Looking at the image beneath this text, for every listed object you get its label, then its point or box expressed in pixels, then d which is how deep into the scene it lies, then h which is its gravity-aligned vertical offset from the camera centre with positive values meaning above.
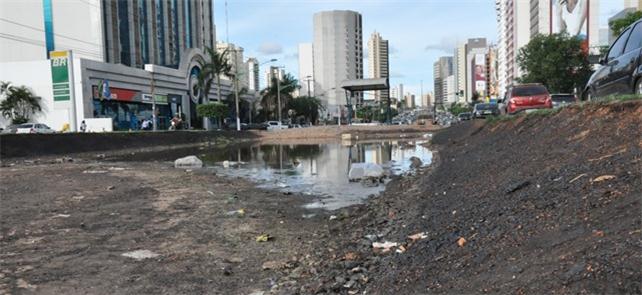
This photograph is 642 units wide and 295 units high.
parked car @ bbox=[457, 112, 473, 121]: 44.75 +0.17
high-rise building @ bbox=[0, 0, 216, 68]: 60.06 +12.15
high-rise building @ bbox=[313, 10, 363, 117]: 120.38 +18.21
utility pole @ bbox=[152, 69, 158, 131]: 47.75 +2.99
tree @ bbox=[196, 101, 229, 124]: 55.41 +1.62
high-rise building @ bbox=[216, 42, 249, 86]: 125.98 +14.97
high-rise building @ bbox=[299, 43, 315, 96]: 132.12 +16.49
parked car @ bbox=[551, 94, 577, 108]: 22.55 +0.80
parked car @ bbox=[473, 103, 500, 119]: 31.80 +0.50
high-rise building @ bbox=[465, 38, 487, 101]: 185.38 +18.57
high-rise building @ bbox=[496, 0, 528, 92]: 135.25 +24.32
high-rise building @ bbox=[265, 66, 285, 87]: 94.69 +13.05
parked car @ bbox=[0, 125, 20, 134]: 39.03 +0.14
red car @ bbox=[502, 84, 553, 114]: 19.17 +0.71
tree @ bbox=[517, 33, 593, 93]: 48.38 +5.02
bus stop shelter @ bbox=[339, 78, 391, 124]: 50.56 +3.68
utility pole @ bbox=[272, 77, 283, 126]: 77.60 +4.95
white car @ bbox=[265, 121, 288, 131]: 64.30 -0.34
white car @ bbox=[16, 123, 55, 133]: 38.59 +0.13
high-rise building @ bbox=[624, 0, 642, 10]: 73.75 +16.64
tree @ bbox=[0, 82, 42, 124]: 44.72 +2.40
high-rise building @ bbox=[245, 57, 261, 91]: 133.12 +13.87
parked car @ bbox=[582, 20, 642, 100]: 8.88 +0.90
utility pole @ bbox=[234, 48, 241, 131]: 61.70 +5.58
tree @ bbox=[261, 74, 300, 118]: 85.69 +4.90
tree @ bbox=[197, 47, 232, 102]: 60.66 +6.78
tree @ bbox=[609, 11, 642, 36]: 40.53 +7.62
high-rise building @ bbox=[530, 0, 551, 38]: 114.81 +23.18
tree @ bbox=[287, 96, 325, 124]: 95.75 +2.97
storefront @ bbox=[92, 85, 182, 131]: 48.78 +2.15
